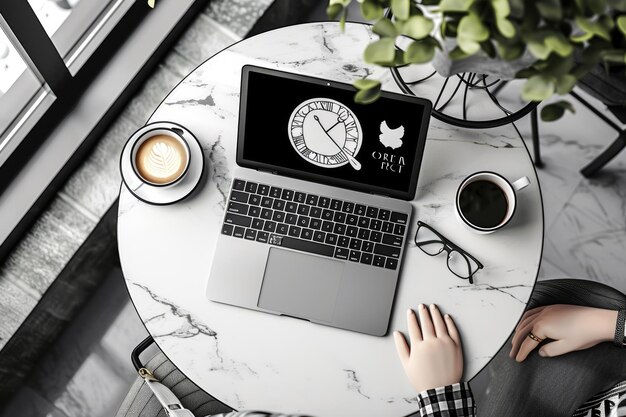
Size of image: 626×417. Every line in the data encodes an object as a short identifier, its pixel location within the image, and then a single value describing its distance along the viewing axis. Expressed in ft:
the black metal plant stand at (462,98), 3.58
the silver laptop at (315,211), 3.51
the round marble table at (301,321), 3.55
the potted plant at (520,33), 2.04
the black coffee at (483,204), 3.51
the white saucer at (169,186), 3.53
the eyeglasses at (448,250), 3.56
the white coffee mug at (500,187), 3.45
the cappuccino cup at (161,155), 3.53
